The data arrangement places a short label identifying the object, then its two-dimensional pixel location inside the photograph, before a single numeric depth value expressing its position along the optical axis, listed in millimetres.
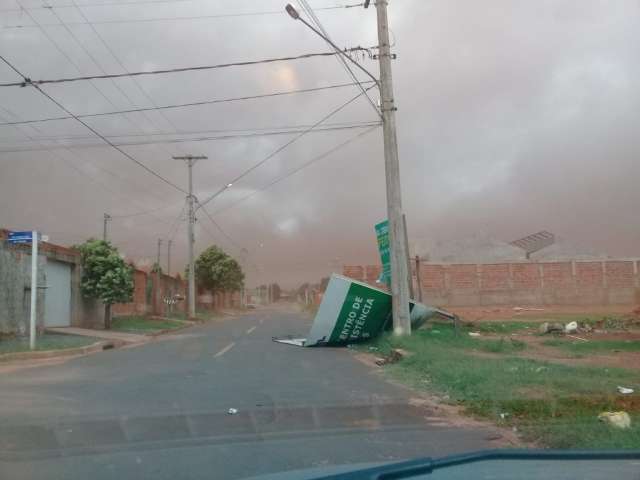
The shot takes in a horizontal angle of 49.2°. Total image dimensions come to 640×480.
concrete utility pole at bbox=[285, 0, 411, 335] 20891
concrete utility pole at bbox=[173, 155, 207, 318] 46312
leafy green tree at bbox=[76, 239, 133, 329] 31297
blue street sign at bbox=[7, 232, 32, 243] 18344
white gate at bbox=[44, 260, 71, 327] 29469
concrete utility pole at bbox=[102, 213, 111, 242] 62709
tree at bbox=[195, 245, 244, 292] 69188
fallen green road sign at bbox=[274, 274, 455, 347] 21067
